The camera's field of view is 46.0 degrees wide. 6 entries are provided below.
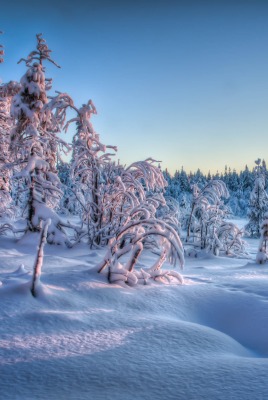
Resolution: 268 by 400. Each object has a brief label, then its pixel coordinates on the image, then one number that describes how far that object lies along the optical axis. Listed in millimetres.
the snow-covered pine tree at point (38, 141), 10586
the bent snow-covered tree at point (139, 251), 4707
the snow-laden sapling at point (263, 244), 9820
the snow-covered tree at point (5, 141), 12531
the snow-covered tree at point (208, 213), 14319
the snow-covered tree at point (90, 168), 10680
